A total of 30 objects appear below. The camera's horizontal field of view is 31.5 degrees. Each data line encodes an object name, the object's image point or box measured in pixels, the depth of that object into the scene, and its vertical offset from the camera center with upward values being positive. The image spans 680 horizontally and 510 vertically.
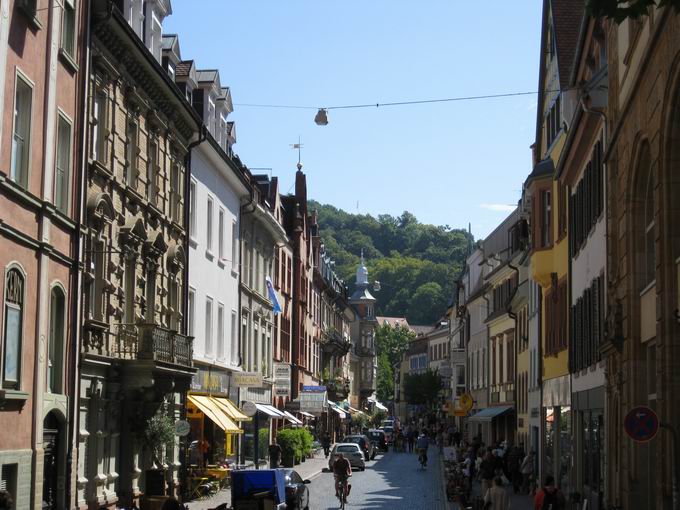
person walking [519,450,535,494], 38.62 -1.84
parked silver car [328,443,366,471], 51.38 -1.72
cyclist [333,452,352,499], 31.61 -1.60
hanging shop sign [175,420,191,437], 29.25 -0.40
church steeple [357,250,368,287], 155.00 +17.58
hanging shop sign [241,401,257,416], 39.78 +0.12
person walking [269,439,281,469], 45.50 -1.61
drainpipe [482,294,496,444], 64.50 +2.62
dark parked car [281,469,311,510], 26.58 -1.76
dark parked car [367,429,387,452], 76.93 -1.63
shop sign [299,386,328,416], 56.69 +0.52
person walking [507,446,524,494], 40.97 -1.84
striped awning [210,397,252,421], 38.09 +0.09
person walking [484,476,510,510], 21.84 -1.53
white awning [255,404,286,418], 46.66 +0.04
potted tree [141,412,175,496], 28.33 -0.72
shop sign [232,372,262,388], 41.47 +1.12
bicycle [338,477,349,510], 31.56 -2.05
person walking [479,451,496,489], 35.53 -1.52
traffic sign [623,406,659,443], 14.39 -0.11
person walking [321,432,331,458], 64.29 -1.72
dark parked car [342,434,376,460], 61.01 -1.56
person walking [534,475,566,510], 21.53 -1.52
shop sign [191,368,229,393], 36.00 +0.95
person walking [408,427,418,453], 83.06 -1.92
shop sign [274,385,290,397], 51.96 +0.94
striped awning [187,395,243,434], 34.75 -0.01
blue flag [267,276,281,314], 50.72 +4.86
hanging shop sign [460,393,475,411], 53.56 +0.48
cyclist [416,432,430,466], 55.31 -1.59
